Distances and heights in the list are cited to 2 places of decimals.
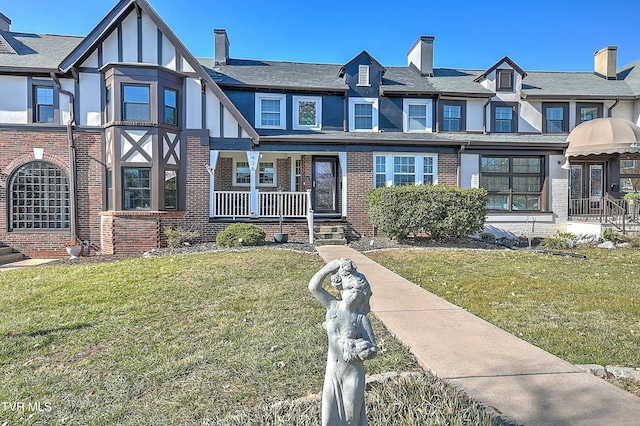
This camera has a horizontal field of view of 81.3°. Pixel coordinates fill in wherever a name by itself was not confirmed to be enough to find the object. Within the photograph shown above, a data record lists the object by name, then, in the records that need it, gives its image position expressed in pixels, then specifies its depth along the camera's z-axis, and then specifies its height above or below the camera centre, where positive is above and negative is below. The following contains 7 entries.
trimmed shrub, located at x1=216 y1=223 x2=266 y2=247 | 11.45 -0.99
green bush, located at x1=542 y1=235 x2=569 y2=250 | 12.16 -1.34
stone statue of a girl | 2.01 -0.75
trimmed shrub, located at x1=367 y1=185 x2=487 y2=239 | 11.52 -0.17
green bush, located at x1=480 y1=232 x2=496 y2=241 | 13.90 -1.25
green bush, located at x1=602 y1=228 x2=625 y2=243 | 12.89 -1.14
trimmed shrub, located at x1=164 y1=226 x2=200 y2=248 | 11.80 -1.03
